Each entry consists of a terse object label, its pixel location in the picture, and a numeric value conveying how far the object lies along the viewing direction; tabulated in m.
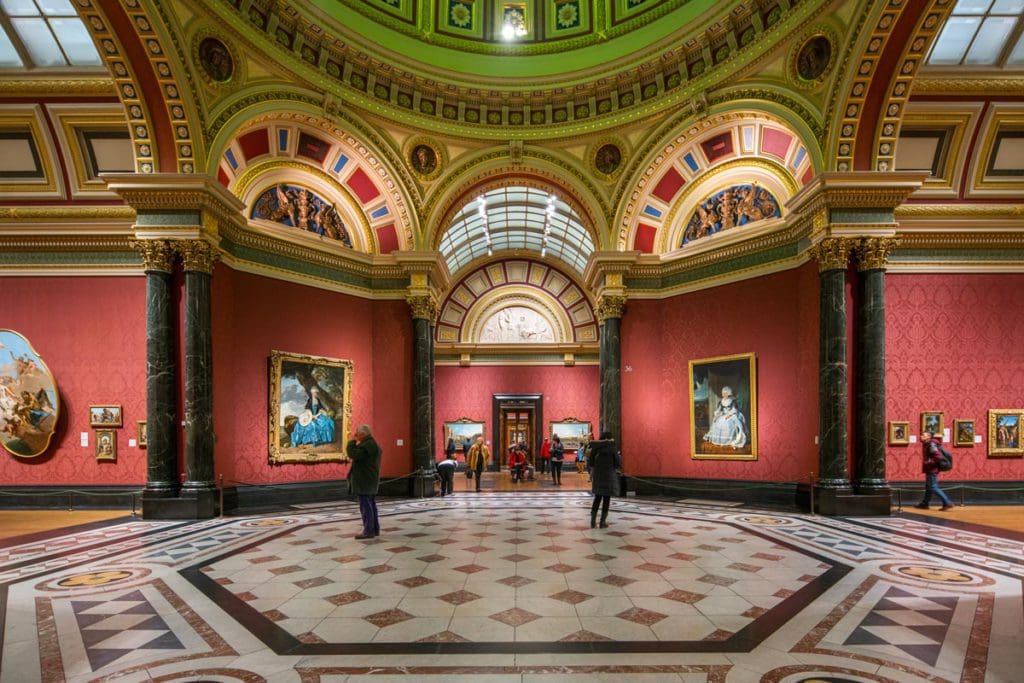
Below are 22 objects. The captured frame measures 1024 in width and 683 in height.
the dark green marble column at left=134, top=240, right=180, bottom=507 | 11.07
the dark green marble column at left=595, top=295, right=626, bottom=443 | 16.05
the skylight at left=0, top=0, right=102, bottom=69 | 10.72
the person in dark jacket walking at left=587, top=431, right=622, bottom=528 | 9.96
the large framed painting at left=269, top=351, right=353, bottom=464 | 13.71
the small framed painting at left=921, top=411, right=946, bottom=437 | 12.55
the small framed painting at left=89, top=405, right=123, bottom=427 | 12.49
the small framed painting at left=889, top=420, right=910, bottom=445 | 12.54
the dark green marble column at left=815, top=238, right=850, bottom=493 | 11.39
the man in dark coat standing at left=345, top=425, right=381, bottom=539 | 8.95
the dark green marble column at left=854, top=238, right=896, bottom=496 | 11.29
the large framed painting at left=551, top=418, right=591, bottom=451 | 28.30
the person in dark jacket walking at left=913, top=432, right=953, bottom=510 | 11.82
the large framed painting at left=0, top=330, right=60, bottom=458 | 12.41
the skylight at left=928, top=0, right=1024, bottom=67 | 11.00
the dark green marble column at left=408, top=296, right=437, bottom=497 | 15.62
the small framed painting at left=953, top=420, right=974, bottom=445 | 12.65
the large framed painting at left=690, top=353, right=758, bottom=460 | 14.05
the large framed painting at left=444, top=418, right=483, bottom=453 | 28.25
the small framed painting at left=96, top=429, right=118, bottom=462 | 12.45
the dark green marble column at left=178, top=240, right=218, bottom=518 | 11.19
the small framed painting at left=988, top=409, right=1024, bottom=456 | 12.73
